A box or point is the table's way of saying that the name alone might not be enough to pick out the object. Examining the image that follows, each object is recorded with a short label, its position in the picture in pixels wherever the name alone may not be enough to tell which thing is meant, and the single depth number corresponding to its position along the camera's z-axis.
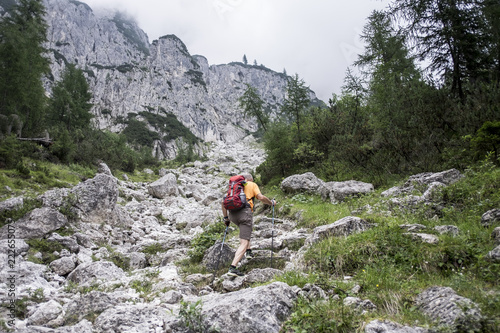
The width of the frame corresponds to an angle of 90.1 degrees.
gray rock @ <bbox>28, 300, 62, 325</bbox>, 3.18
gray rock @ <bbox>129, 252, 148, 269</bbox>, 6.35
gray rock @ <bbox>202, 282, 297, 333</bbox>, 2.58
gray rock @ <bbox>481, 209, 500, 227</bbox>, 3.99
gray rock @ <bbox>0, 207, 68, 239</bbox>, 6.37
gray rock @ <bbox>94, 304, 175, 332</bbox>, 2.79
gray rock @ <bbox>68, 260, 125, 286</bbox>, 4.91
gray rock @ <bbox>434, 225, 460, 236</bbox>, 3.93
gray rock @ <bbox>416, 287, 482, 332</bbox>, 2.00
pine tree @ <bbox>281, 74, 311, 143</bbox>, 18.98
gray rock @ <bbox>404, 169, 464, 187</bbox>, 6.56
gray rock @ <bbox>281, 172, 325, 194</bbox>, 10.47
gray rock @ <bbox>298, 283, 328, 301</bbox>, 2.97
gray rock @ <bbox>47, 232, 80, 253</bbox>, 6.46
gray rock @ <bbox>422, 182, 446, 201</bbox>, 5.64
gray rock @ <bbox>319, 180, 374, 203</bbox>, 8.70
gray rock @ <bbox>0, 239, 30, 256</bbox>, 5.44
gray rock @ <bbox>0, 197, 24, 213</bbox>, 7.03
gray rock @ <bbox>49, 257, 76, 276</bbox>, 5.32
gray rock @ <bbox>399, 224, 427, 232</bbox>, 4.35
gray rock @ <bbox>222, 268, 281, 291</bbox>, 4.13
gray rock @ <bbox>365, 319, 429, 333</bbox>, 2.16
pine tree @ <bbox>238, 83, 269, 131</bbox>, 25.19
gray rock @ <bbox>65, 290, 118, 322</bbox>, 3.23
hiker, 5.07
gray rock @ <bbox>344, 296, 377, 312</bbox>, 2.69
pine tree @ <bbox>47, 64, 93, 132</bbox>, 26.03
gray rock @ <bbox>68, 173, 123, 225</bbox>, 8.65
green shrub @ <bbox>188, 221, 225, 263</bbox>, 6.28
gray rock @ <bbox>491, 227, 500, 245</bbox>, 3.31
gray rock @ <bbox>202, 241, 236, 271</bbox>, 5.57
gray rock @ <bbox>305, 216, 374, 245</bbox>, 4.97
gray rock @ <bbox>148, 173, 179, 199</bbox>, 16.47
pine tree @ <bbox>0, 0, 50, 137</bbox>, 16.45
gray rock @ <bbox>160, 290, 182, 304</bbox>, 3.77
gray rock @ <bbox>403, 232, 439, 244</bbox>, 3.73
